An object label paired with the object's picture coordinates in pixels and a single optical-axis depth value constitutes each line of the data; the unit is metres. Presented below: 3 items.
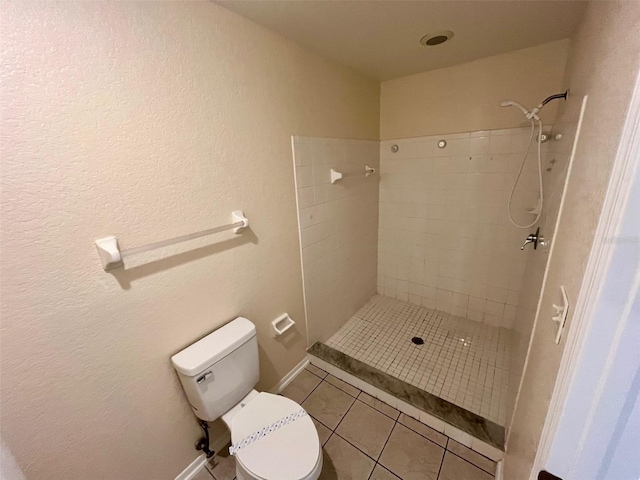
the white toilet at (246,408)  1.01
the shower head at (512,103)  1.46
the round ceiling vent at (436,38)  1.43
